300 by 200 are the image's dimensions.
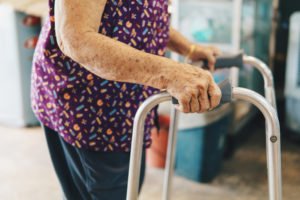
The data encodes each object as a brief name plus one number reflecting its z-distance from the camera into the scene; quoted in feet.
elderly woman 2.48
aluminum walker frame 2.50
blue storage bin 7.04
